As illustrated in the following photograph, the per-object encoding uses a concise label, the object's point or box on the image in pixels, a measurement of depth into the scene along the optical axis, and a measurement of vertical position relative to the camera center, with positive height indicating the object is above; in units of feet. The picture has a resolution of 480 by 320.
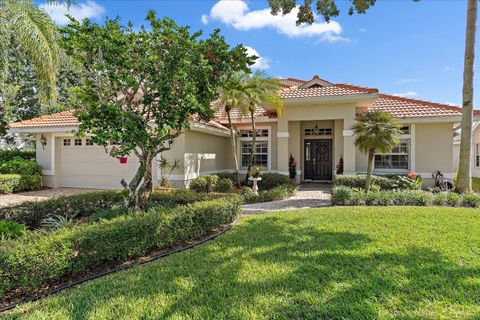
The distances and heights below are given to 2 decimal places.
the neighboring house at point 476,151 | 75.37 +1.56
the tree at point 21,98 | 69.69 +15.62
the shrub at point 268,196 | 36.94 -5.34
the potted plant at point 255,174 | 41.66 -3.02
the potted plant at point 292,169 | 51.70 -2.38
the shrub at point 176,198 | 25.25 -4.01
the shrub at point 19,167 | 48.96 -2.17
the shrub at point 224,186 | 44.21 -4.84
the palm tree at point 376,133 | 33.35 +2.86
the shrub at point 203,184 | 42.73 -4.38
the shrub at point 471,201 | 30.29 -4.80
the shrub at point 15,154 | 55.62 +0.17
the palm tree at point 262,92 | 42.47 +9.95
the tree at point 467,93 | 33.71 +7.95
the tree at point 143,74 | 18.38 +5.87
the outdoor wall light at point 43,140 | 51.52 +2.79
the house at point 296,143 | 44.50 +2.43
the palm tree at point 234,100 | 42.47 +8.86
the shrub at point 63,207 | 22.31 -4.50
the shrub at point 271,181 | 46.85 -4.19
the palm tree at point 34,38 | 26.14 +11.34
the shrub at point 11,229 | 17.44 -4.85
